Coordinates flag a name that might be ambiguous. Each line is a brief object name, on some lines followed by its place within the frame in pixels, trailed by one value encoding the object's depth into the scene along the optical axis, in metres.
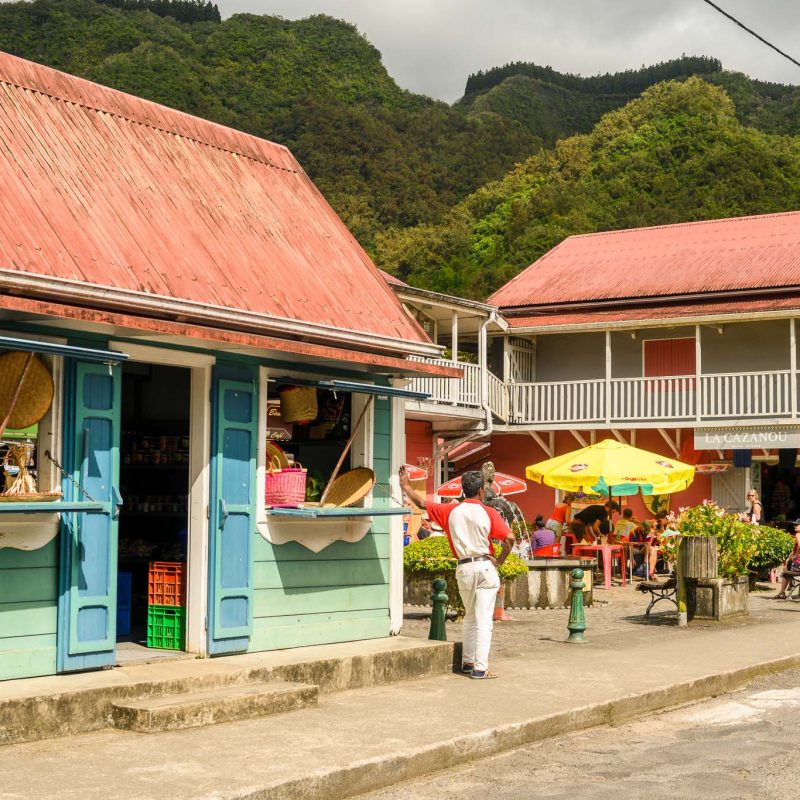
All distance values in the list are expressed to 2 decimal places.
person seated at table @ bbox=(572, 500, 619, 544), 22.47
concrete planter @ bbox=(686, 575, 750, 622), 15.47
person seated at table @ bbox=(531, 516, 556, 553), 20.52
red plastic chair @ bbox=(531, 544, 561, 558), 20.19
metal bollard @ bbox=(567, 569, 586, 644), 13.10
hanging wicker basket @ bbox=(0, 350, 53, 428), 8.37
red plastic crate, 9.99
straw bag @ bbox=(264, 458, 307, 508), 10.30
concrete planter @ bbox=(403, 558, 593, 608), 17.34
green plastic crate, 9.96
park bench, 15.99
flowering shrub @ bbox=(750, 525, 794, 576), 20.17
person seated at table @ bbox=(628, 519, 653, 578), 22.83
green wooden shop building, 8.65
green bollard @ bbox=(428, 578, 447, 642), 11.20
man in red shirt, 10.36
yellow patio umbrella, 20.70
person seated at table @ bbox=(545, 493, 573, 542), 22.36
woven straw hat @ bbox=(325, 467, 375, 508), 10.91
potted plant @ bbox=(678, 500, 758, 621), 15.47
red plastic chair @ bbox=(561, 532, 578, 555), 23.45
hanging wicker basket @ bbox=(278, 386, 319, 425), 10.98
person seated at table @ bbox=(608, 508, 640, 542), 23.08
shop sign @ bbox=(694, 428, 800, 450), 27.22
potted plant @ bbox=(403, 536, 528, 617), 15.41
